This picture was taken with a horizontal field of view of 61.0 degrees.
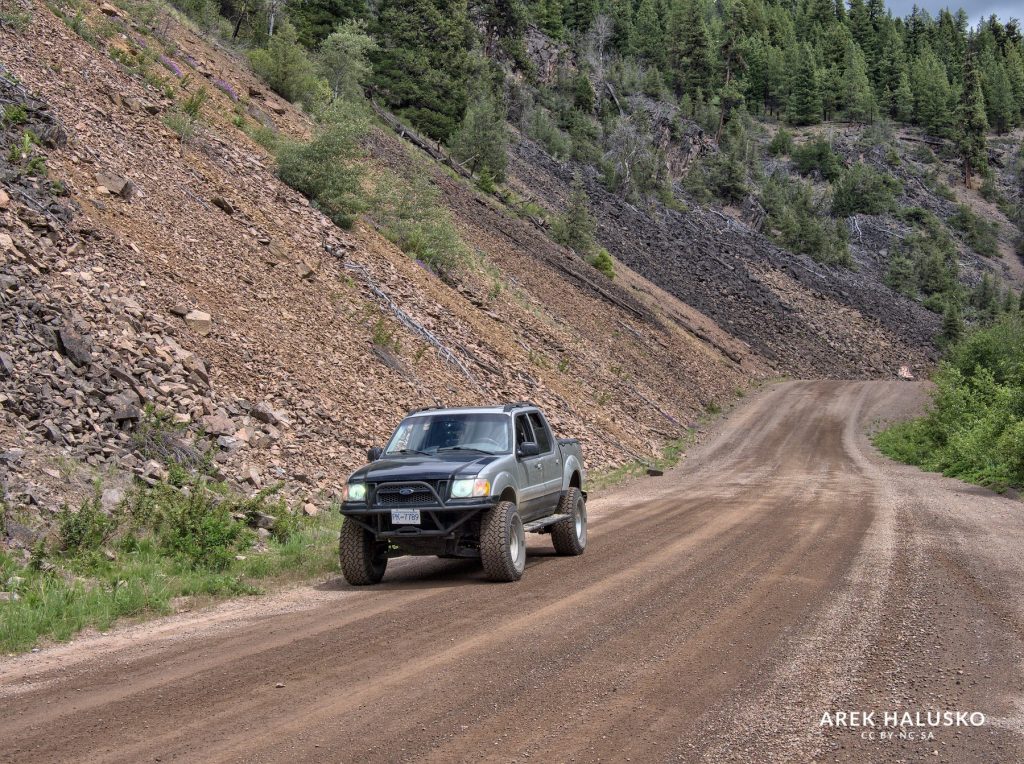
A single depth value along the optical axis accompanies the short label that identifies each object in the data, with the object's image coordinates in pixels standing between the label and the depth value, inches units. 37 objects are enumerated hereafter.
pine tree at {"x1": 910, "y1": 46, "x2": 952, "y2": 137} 4660.4
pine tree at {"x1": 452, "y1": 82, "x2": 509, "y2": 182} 2028.8
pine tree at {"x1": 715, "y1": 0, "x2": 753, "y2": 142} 4340.6
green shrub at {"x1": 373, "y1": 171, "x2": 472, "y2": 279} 1110.4
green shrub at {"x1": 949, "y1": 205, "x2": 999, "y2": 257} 3801.7
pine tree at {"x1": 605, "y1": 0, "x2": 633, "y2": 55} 4416.8
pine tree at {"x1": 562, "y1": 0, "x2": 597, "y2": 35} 4416.8
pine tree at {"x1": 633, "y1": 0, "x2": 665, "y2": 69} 4429.1
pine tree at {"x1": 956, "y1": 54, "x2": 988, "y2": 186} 4446.4
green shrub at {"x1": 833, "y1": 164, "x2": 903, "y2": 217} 3718.0
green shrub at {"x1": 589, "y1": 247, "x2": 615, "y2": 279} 1915.6
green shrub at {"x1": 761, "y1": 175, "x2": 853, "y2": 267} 2989.7
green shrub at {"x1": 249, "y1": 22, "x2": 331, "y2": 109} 1317.7
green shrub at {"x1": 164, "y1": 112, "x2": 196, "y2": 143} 860.6
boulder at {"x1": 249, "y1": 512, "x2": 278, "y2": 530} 473.4
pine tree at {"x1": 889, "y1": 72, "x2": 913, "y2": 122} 4945.9
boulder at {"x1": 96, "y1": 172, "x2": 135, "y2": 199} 680.4
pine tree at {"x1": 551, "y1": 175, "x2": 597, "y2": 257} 1927.9
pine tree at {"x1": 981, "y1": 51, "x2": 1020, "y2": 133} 5128.0
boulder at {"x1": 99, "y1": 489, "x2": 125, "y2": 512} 416.5
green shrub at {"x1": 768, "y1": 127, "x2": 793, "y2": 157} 4222.4
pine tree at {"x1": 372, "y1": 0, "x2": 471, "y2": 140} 2082.9
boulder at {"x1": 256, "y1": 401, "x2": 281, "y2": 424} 579.8
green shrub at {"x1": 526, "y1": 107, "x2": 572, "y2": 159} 2763.3
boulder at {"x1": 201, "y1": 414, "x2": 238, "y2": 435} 533.0
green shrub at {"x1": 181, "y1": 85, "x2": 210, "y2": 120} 927.7
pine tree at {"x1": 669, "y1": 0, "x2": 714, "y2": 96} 4328.2
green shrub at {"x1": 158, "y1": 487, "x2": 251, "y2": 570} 409.1
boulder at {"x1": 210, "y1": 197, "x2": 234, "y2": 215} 801.6
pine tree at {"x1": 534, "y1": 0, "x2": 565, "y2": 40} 3752.5
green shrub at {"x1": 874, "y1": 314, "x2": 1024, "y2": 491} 804.6
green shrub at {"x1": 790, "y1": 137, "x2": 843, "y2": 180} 4042.8
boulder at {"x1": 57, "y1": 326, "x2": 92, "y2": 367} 486.9
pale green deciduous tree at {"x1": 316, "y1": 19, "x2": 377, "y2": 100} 1573.6
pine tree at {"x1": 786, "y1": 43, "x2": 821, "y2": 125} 4781.0
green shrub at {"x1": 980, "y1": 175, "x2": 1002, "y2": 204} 4288.9
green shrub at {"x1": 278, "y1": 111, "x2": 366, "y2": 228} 968.9
